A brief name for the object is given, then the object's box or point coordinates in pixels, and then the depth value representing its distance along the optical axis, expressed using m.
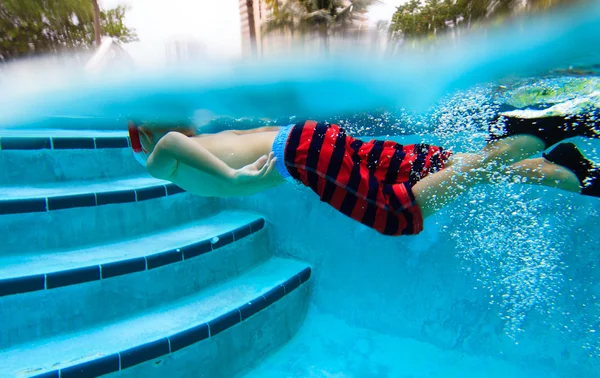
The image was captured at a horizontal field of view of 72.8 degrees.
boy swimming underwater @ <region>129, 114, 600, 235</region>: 2.30
